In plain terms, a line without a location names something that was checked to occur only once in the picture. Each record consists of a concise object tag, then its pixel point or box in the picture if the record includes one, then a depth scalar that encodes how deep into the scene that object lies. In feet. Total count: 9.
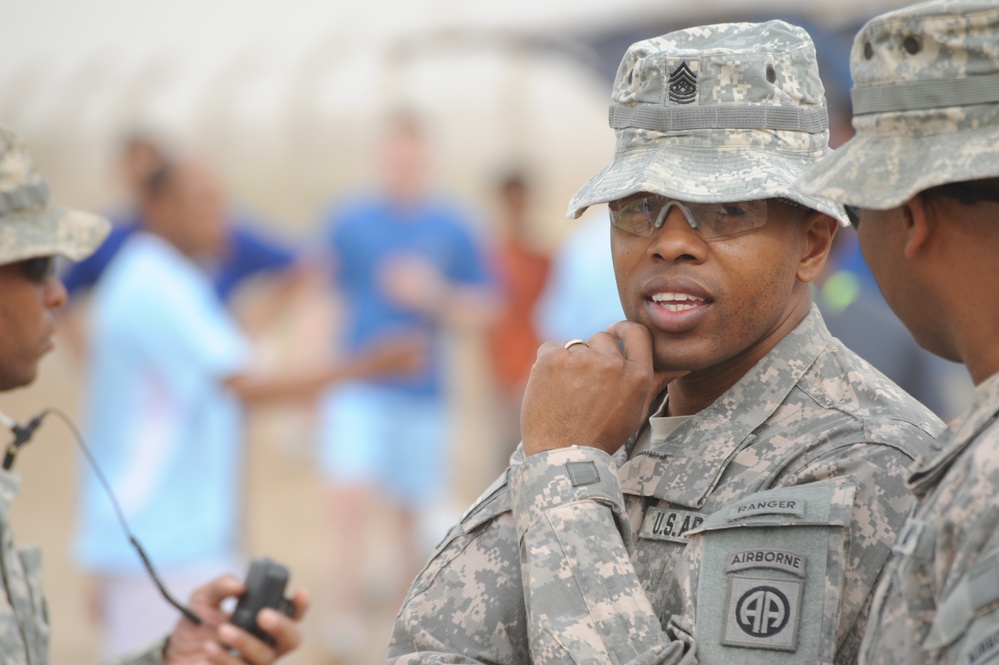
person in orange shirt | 65.72
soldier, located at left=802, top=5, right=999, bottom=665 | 12.07
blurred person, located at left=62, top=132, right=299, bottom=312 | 49.57
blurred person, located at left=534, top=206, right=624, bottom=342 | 46.91
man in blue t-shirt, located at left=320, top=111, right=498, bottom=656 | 56.39
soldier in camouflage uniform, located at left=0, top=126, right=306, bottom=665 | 22.04
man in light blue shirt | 37.47
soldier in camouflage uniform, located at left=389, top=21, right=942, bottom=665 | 14.40
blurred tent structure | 185.37
